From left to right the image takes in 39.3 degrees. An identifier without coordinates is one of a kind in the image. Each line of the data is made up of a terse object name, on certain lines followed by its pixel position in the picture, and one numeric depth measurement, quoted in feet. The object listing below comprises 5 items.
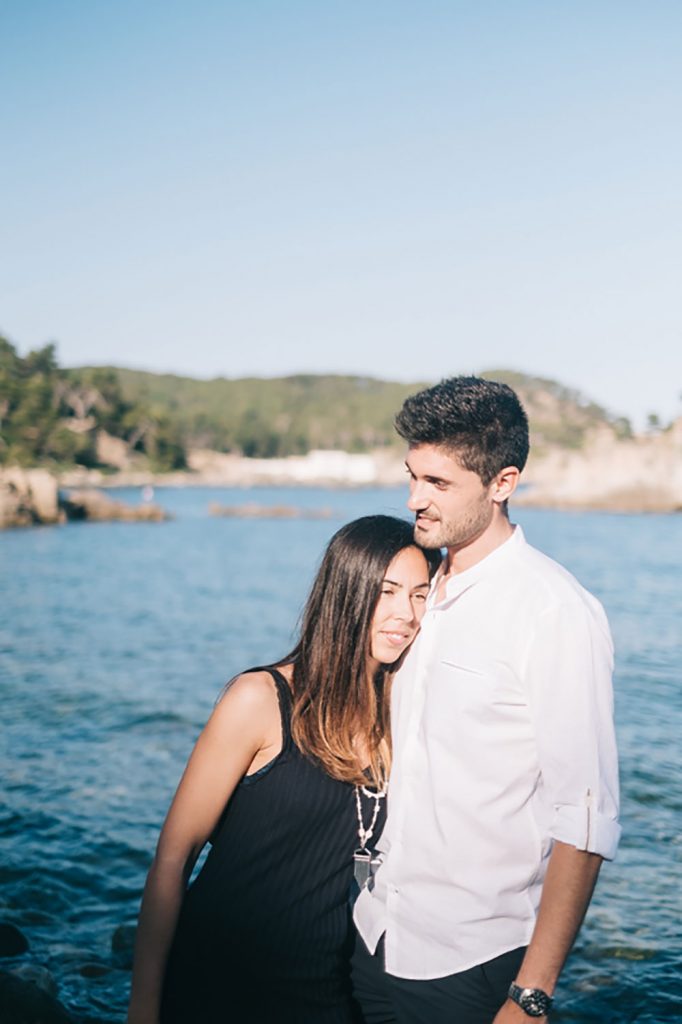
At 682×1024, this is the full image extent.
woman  8.98
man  8.12
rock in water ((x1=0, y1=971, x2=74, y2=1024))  17.03
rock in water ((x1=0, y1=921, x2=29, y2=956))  21.30
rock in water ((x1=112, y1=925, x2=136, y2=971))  21.29
